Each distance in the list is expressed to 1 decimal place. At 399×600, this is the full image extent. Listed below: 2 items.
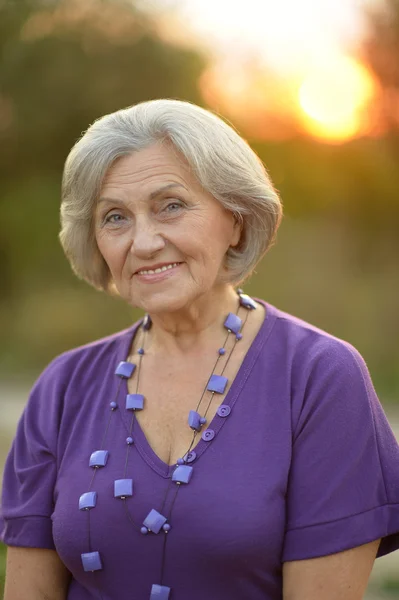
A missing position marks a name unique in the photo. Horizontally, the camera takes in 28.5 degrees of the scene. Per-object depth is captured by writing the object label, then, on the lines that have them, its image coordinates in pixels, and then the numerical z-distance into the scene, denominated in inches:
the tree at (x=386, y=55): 295.0
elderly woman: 76.6
